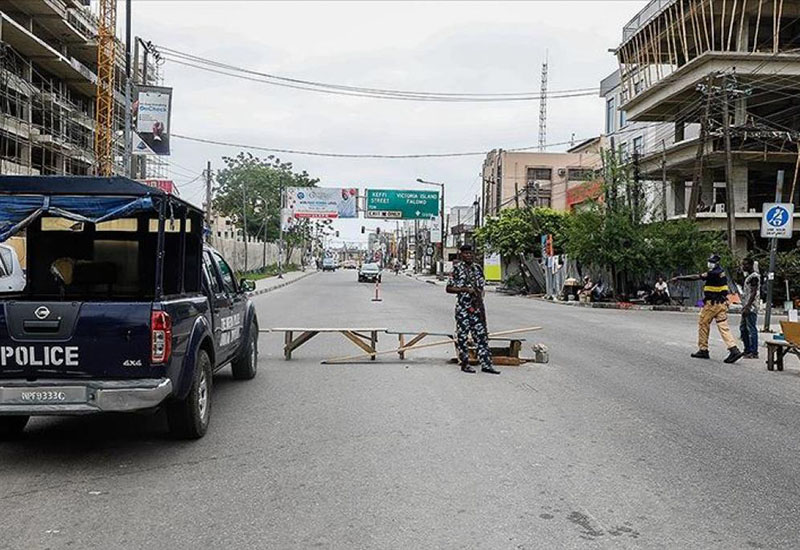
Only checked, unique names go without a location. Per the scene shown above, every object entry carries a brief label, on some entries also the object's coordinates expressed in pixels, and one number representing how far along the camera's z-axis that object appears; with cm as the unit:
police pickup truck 604
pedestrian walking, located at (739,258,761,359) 1366
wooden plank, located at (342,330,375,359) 1226
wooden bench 1170
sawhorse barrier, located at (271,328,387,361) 1223
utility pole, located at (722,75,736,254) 2927
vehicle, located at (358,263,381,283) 5353
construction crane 4622
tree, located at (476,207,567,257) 4044
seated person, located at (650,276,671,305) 3053
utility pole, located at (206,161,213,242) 4608
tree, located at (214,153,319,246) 7412
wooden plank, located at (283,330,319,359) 1255
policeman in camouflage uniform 1114
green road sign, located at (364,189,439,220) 5569
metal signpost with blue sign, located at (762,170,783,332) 1696
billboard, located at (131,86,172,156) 2255
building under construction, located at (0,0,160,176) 4091
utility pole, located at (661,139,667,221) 3300
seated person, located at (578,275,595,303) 3203
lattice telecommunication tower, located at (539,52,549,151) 9425
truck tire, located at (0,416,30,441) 704
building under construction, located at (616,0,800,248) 3600
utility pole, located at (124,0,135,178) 2386
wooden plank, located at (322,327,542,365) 1211
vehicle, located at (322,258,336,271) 10219
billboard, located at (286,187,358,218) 5528
